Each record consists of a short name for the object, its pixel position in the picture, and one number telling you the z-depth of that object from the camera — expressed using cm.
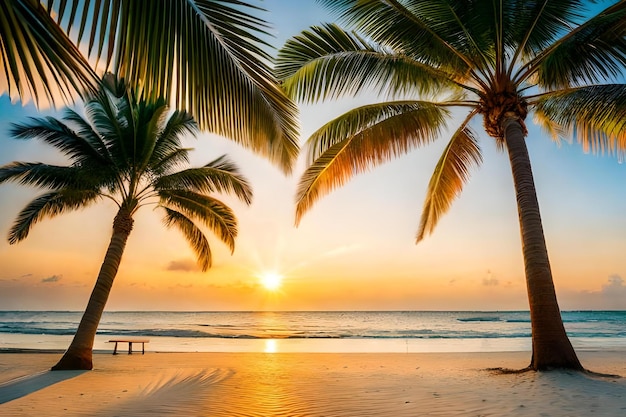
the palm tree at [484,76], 728
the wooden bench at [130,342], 1409
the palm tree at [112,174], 991
